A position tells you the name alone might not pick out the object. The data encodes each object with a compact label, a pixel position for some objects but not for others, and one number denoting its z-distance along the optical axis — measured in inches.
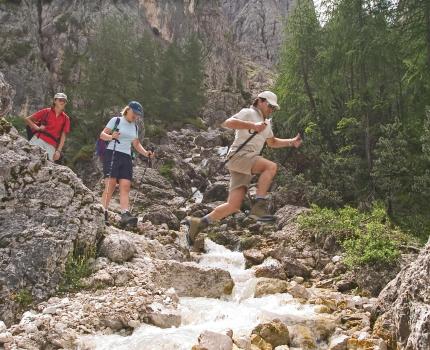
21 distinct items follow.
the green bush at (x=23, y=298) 244.8
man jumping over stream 279.1
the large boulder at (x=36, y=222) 257.3
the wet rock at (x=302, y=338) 257.9
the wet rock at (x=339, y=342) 250.4
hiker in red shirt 375.2
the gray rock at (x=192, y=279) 327.0
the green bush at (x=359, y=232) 397.7
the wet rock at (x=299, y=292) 348.5
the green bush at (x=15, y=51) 1727.4
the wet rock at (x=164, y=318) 257.1
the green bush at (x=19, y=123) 1143.9
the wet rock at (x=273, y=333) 253.3
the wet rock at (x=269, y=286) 361.1
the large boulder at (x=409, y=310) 207.9
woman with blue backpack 368.2
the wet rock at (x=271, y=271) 415.2
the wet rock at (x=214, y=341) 217.1
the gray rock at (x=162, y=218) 592.1
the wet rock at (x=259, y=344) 243.1
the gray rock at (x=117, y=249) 315.6
